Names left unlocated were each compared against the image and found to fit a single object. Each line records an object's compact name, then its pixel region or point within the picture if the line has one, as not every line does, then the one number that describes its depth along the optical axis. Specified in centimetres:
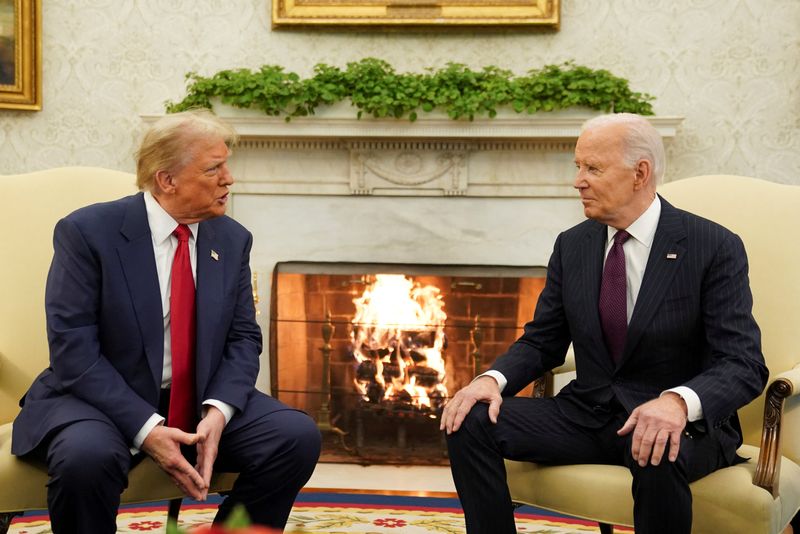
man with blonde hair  216
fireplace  451
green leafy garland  420
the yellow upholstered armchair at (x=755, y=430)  212
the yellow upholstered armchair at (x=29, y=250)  272
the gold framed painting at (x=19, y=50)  468
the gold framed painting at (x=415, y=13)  452
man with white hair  214
